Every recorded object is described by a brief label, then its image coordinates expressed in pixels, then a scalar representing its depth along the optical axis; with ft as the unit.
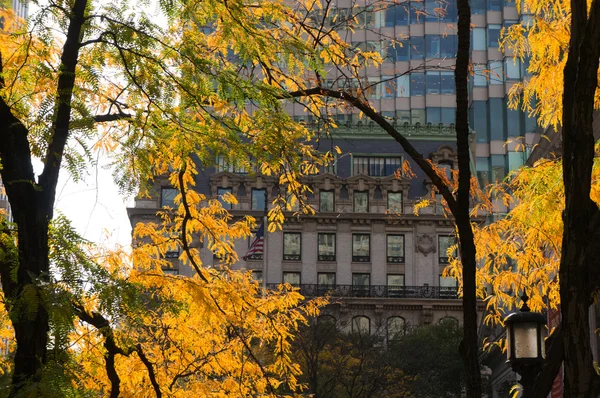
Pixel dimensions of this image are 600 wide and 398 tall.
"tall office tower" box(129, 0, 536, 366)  259.60
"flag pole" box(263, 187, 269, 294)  157.15
